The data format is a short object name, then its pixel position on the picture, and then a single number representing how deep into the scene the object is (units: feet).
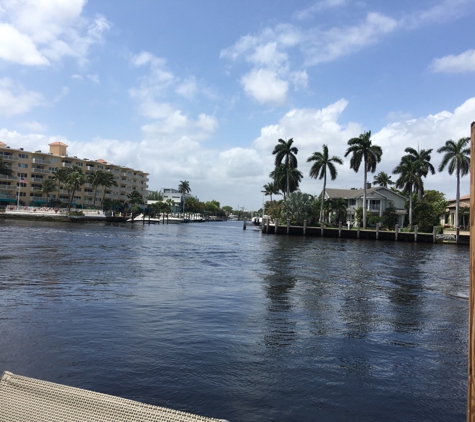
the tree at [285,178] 297.00
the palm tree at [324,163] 263.49
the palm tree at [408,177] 241.14
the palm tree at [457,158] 226.81
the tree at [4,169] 339.63
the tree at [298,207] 263.29
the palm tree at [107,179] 393.09
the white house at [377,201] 283.38
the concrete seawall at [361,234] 215.51
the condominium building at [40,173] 365.40
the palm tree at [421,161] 246.27
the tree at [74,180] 343.87
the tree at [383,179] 384.47
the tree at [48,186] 363.35
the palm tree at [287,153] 293.43
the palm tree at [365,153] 244.63
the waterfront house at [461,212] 254.88
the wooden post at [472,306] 9.18
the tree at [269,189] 499.88
